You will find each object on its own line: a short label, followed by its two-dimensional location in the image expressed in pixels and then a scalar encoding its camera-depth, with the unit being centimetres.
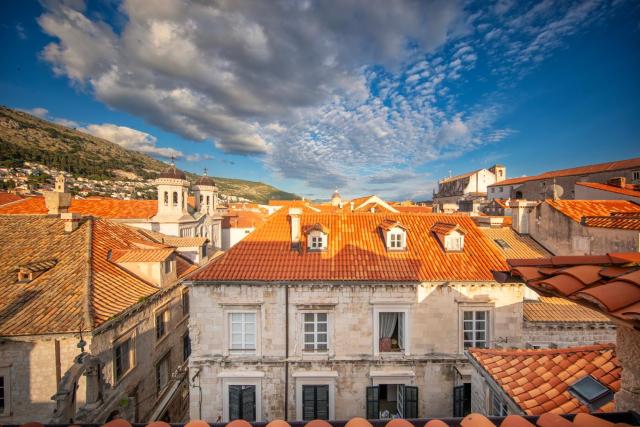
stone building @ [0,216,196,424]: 944
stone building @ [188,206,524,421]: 1166
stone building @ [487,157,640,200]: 4091
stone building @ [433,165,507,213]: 7825
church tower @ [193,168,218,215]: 4653
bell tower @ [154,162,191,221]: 3344
